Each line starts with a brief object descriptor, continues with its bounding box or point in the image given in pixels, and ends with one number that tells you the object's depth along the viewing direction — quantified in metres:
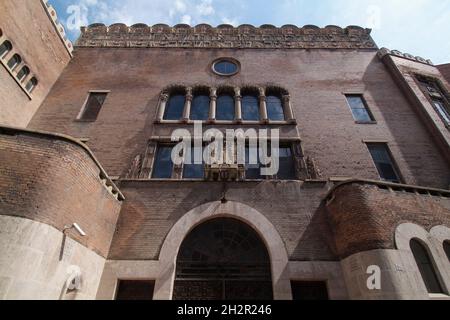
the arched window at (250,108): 11.44
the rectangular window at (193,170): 9.40
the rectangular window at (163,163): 9.52
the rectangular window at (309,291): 6.76
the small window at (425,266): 6.18
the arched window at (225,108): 11.41
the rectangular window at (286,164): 9.51
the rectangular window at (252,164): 9.39
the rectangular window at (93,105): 11.54
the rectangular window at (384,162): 9.84
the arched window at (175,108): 11.49
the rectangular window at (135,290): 6.75
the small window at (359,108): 11.67
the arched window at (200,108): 11.38
